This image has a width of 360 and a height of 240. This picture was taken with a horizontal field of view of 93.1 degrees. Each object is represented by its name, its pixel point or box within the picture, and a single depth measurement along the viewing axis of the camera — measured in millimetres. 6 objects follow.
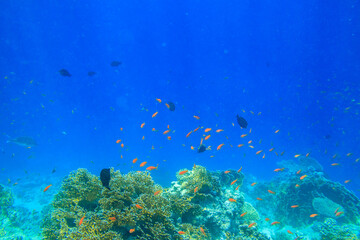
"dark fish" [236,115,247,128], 7168
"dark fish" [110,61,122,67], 15609
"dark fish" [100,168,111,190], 4020
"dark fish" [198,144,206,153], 8094
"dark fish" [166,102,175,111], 9508
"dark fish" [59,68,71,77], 11164
